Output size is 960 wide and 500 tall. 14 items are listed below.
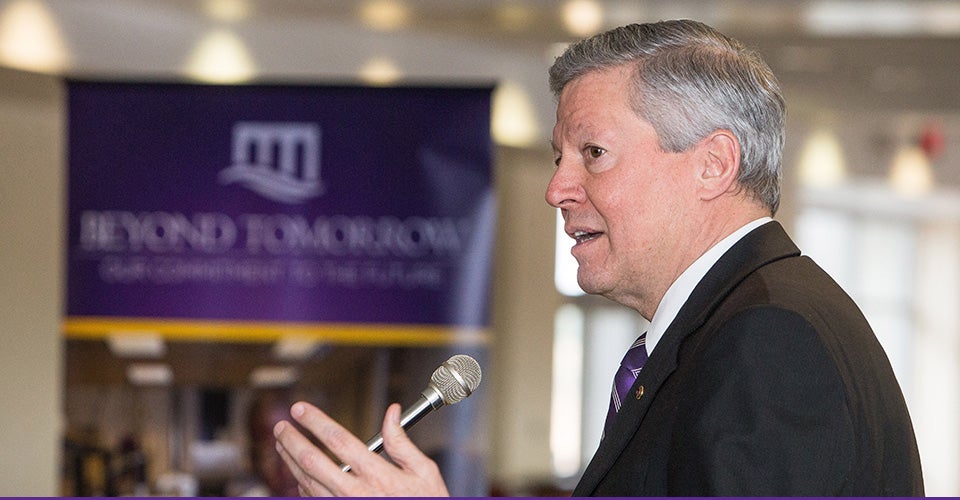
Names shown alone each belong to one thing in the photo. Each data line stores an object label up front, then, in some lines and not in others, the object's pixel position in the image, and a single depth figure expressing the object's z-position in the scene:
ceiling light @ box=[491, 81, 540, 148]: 16.58
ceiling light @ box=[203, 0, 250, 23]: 13.18
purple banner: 11.76
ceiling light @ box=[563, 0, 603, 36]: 13.29
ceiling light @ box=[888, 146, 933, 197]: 25.37
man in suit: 2.61
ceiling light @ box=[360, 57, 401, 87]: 14.69
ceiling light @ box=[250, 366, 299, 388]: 12.00
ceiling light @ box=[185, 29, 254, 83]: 13.84
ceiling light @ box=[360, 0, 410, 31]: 13.54
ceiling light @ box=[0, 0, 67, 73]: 12.54
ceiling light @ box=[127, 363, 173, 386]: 11.84
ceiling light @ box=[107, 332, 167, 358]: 11.83
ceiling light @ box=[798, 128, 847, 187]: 23.69
